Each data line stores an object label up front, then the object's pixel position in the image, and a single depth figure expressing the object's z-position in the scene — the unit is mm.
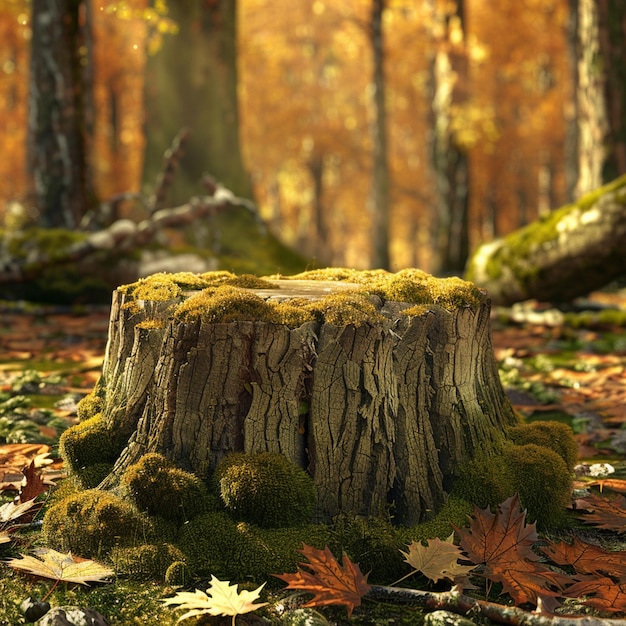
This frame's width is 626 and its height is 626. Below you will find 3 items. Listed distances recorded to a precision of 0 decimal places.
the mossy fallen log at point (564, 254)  7000
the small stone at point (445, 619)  2148
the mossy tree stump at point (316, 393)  2717
